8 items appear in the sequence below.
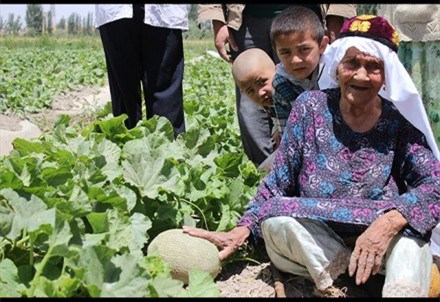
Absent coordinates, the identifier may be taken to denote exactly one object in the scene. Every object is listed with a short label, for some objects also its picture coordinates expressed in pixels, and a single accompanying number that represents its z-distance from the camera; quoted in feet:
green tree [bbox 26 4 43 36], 220.23
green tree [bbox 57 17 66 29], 238.27
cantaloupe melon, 10.97
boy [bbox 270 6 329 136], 13.07
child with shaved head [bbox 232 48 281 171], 14.56
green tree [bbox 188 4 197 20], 208.76
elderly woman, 10.18
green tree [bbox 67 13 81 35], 213.66
